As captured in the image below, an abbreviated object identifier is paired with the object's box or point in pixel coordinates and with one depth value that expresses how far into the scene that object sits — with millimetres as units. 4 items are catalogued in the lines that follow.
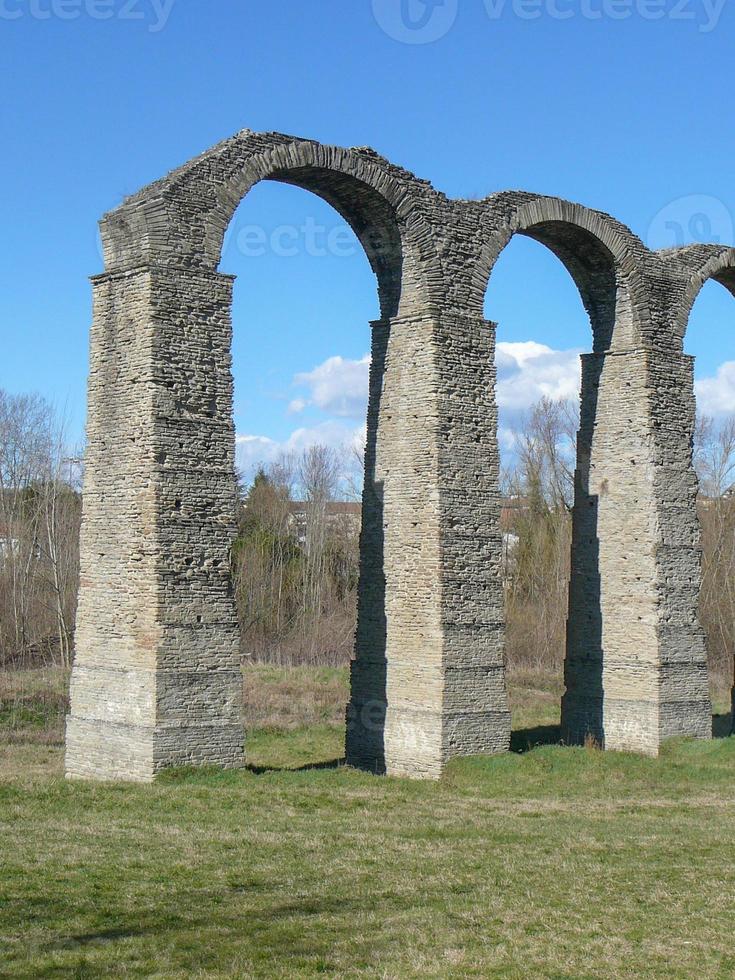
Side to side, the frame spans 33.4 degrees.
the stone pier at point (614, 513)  19969
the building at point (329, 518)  49781
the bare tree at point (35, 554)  35469
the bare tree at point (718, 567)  39031
